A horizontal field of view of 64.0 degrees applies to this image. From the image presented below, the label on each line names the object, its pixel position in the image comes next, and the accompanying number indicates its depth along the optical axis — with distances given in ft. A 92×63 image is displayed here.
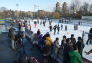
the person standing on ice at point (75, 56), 6.40
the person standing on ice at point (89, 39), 18.76
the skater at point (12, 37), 17.65
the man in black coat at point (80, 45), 10.44
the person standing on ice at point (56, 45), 12.04
